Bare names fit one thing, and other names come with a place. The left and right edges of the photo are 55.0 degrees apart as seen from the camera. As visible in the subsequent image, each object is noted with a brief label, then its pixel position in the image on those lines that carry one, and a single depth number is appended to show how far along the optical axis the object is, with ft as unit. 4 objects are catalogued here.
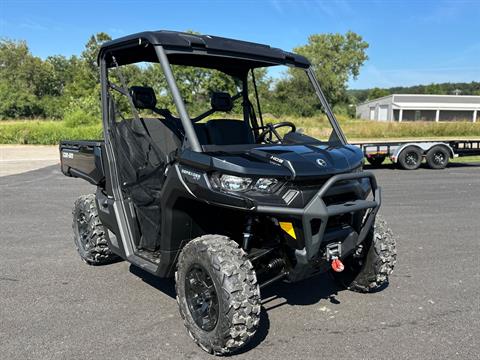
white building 213.87
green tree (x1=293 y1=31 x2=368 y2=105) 262.67
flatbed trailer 49.29
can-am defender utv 10.05
